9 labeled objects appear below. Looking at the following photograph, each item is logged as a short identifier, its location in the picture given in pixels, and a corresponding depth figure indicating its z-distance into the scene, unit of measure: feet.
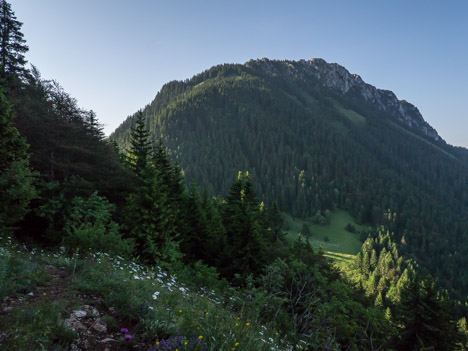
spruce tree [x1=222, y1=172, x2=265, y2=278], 69.31
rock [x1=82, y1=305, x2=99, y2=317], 12.70
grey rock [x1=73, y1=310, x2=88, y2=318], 12.36
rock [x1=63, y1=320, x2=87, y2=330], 11.19
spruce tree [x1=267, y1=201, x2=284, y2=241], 133.55
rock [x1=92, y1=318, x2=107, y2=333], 11.70
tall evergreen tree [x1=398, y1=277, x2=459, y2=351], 77.05
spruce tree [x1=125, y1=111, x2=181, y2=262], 52.90
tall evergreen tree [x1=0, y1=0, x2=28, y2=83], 70.33
